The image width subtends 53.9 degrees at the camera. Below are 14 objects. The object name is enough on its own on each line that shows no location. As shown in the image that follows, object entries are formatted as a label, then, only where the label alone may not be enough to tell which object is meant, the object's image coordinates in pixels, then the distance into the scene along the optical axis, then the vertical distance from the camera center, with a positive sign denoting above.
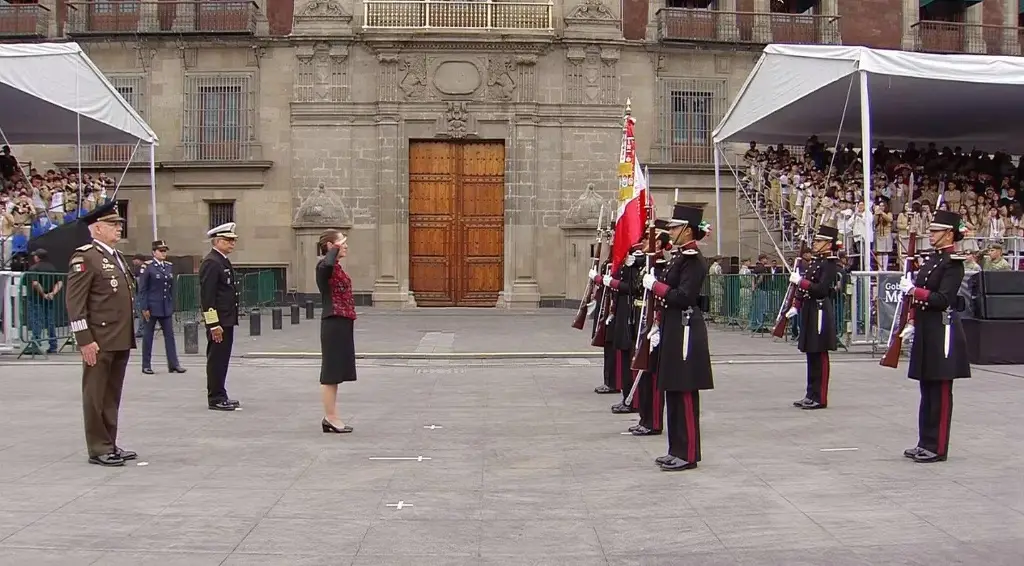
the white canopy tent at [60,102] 18.66 +3.20
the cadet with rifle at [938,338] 8.62 -0.75
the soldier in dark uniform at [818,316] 11.54 -0.74
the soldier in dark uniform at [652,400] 9.60 -1.46
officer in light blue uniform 14.72 -0.76
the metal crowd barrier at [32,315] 16.11 -1.00
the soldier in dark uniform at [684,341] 8.25 -0.75
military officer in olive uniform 8.41 -0.61
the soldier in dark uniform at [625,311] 11.31 -0.68
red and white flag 11.79 +0.44
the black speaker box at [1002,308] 15.48 -0.87
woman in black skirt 9.81 -0.73
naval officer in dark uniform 11.29 -0.62
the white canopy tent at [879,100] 17.64 +3.16
